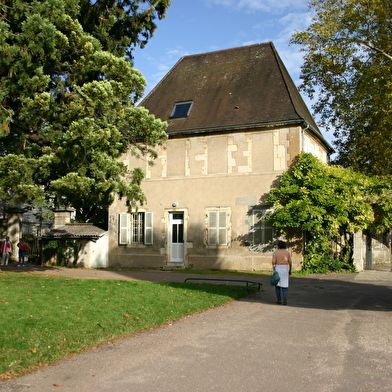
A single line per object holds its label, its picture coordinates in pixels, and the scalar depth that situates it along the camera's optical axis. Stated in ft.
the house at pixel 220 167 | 63.41
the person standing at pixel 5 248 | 64.34
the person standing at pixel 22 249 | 66.49
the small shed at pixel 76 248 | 69.82
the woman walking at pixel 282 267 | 33.18
